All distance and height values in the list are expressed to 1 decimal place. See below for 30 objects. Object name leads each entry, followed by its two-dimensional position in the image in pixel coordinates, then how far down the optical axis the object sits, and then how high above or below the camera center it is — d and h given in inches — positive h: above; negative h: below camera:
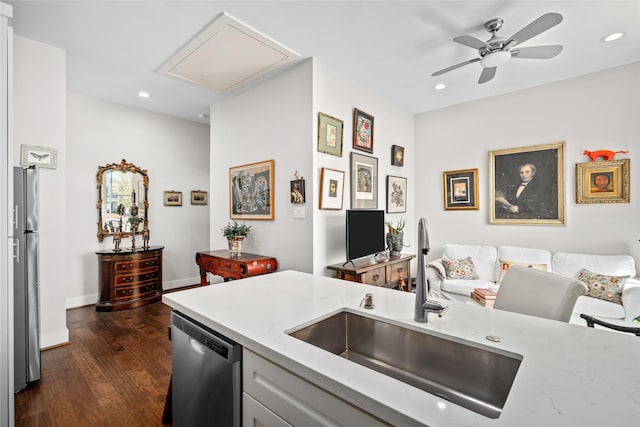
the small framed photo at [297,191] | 119.0 +8.6
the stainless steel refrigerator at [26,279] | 82.5 -18.8
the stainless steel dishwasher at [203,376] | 41.1 -25.6
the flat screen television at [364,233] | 114.1 -8.9
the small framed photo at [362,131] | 138.3 +39.2
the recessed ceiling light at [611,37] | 104.0 +61.9
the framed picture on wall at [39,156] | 102.9 +20.4
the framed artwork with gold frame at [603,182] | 127.5 +12.8
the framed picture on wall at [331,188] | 119.3 +9.9
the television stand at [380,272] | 112.2 -24.8
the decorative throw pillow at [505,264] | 140.9 -25.5
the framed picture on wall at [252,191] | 133.0 +10.3
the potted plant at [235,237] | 132.0 -11.1
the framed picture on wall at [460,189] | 166.6 +12.6
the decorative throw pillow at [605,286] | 110.7 -28.8
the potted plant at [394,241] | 146.4 -14.6
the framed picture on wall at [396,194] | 164.2 +10.1
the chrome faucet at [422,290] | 42.2 -11.9
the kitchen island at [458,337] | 24.5 -16.6
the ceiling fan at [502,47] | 86.9 +53.3
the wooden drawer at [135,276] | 150.0 -33.5
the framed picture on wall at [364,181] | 137.9 +14.8
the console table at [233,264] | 116.3 -21.6
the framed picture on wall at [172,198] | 187.9 +9.5
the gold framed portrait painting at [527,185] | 143.2 +13.1
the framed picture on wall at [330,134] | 119.2 +32.4
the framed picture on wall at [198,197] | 202.4 +10.6
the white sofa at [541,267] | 106.2 -26.9
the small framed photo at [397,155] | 167.0 +32.2
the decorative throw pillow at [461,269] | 147.7 -29.1
